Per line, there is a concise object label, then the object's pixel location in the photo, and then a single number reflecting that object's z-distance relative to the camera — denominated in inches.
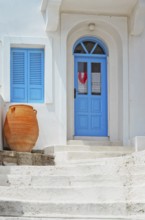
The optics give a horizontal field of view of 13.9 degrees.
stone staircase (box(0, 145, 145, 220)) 278.5
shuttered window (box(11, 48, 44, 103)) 480.4
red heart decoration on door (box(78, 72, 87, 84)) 498.0
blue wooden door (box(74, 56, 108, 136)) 491.9
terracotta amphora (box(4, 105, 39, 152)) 445.4
